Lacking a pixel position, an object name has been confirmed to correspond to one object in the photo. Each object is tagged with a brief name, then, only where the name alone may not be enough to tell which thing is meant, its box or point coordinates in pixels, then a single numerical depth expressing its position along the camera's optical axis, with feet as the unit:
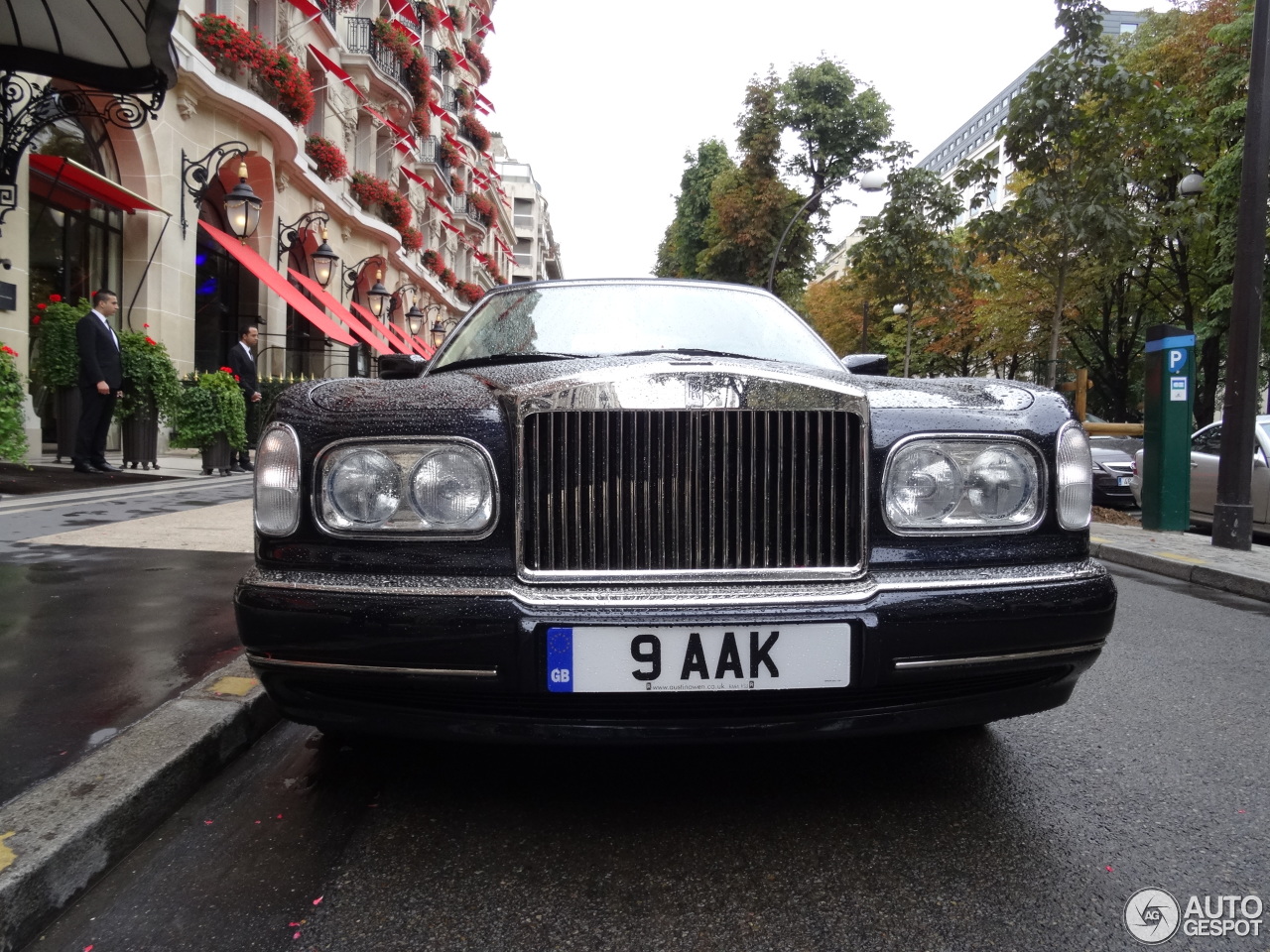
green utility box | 27.76
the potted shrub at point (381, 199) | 78.23
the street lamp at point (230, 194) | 42.22
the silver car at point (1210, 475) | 29.43
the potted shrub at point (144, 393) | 32.30
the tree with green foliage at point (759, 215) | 113.09
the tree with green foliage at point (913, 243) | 77.74
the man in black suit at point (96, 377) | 29.43
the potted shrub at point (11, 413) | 22.89
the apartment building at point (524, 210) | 277.85
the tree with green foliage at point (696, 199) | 150.00
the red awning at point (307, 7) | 60.00
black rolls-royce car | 6.40
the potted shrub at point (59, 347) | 30.63
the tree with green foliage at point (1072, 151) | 41.22
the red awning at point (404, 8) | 82.99
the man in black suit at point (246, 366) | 39.78
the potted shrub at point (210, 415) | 34.91
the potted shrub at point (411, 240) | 90.00
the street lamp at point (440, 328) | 110.32
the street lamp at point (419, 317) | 89.20
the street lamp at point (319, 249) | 55.77
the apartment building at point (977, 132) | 274.77
